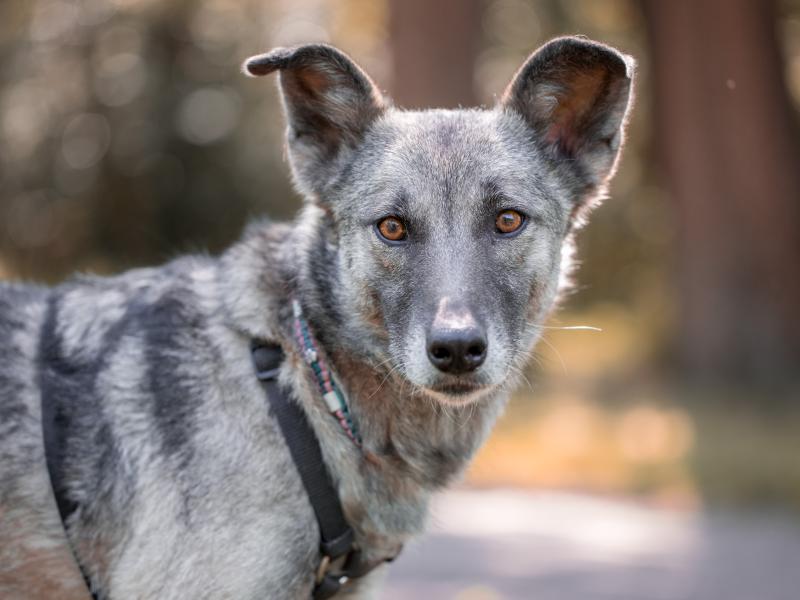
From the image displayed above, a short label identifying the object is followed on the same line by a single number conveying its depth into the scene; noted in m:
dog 2.97
